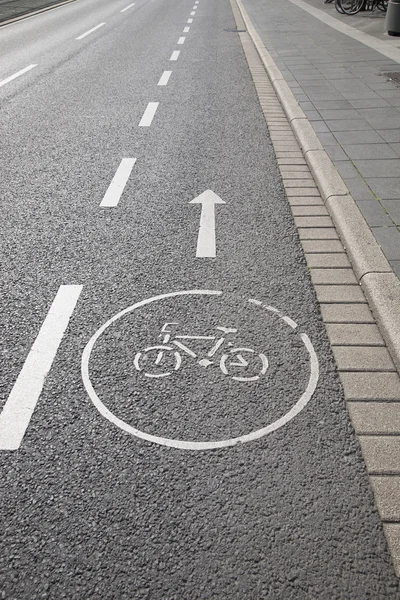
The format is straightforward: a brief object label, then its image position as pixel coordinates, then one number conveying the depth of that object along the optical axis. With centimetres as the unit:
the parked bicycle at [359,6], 2044
